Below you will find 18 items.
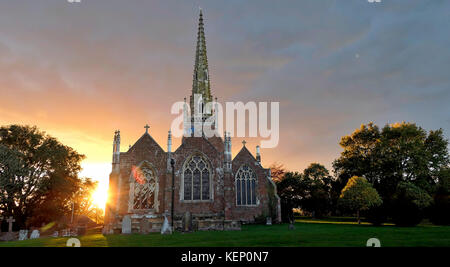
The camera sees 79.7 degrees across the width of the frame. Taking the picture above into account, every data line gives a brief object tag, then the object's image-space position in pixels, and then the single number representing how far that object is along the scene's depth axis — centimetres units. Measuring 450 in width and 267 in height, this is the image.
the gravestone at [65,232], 2562
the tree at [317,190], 4341
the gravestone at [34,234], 2581
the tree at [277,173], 5036
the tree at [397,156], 3388
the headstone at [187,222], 2253
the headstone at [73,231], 2445
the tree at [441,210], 2603
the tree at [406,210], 2292
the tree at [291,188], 4428
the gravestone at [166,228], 2059
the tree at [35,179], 3038
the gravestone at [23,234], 2617
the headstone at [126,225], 2184
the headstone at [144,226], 2158
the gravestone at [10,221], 2662
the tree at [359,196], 2778
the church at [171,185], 2548
